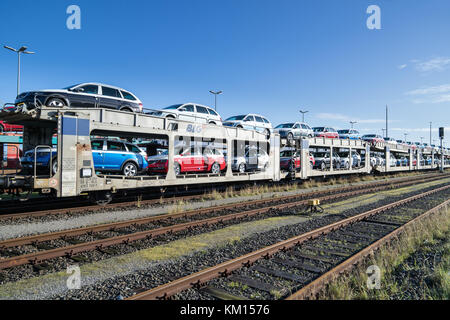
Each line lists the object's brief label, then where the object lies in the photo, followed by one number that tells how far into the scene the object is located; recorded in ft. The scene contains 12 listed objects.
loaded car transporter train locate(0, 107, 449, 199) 28.50
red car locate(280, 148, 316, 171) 61.00
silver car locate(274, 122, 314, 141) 65.66
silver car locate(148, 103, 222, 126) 45.50
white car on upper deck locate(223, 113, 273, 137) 55.12
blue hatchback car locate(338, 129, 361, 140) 94.74
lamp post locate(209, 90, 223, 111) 132.57
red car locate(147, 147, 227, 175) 43.14
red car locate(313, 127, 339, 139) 81.41
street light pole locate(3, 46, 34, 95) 90.38
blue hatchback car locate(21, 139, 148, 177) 33.65
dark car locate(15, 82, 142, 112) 32.86
